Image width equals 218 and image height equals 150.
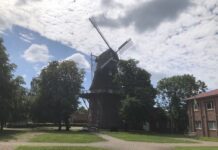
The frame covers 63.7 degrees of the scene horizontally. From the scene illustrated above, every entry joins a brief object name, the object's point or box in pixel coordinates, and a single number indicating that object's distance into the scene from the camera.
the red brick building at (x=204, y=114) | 24.56
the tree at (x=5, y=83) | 23.53
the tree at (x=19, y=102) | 26.49
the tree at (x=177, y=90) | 37.45
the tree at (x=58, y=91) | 30.43
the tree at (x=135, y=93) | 29.19
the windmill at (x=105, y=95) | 32.98
